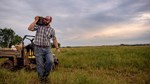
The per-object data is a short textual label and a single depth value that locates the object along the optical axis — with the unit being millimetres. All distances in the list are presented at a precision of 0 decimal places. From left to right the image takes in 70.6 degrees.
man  2866
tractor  4419
